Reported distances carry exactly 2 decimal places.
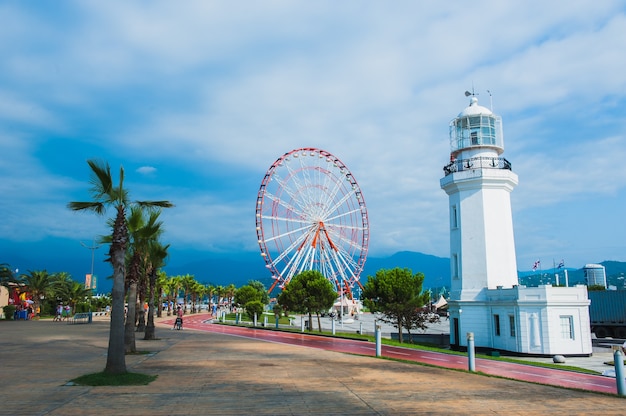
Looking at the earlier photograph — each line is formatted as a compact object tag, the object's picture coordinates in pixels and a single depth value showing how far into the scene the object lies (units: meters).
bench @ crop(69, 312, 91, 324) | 47.16
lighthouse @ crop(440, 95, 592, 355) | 26.38
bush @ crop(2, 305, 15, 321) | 52.88
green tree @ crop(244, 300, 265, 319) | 50.28
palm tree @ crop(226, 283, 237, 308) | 111.75
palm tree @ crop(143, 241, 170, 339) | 26.81
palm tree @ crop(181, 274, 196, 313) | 87.00
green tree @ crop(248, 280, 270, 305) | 85.96
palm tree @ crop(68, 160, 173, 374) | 12.98
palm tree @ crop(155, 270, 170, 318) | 65.17
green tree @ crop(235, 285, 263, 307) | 63.34
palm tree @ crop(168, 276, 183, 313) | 77.73
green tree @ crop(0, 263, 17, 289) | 46.79
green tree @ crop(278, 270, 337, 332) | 40.47
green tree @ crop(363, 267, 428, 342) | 32.62
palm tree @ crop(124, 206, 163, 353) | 18.03
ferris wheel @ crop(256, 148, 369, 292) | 53.94
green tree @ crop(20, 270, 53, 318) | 59.56
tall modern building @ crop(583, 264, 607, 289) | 140.88
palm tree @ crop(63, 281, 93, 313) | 66.72
